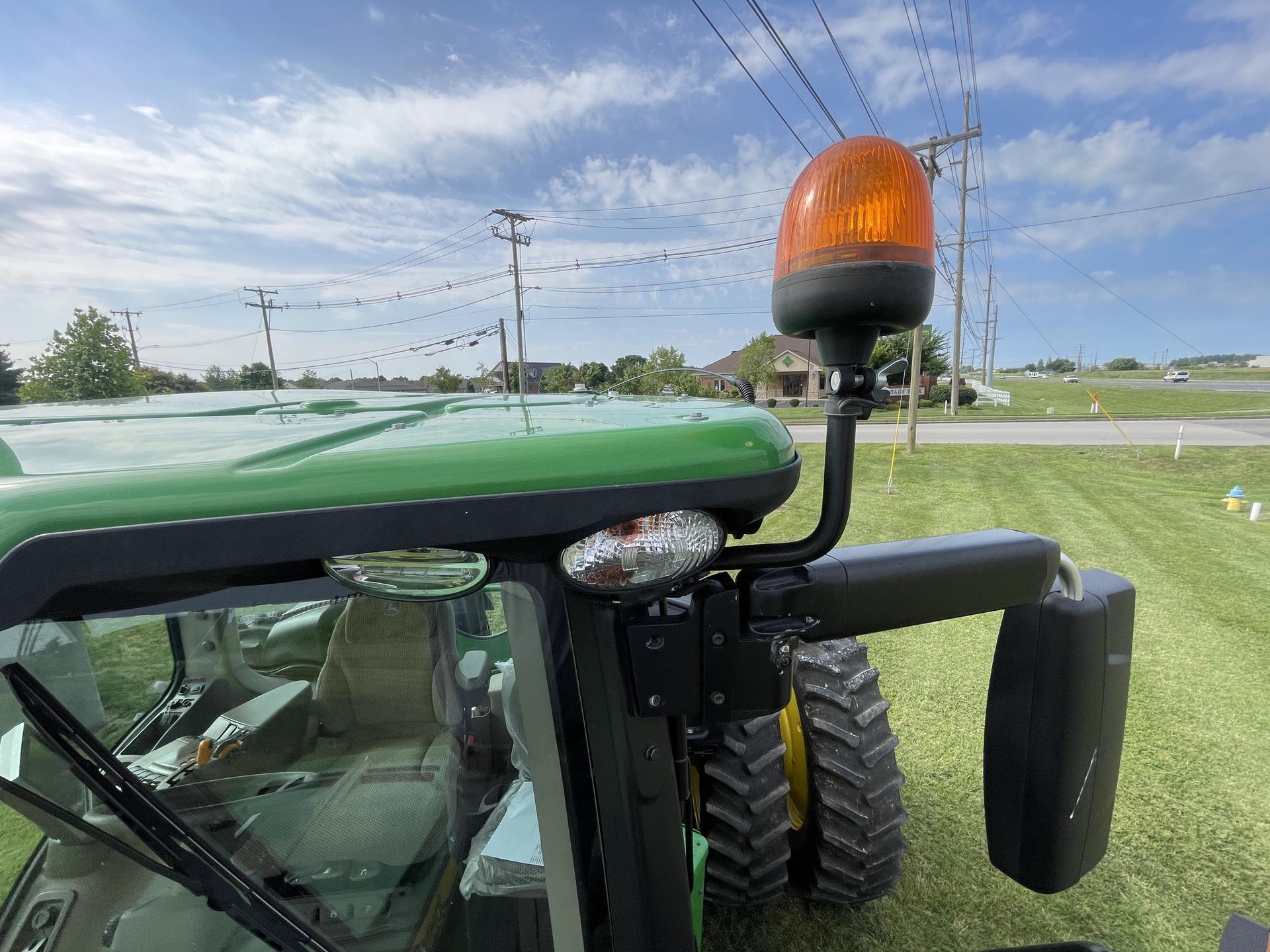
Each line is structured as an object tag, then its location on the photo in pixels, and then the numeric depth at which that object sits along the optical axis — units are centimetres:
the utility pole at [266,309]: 4119
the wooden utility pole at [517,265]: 3022
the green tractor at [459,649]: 68
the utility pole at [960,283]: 2153
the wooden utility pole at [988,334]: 4688
